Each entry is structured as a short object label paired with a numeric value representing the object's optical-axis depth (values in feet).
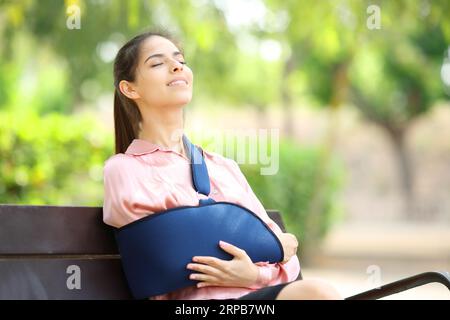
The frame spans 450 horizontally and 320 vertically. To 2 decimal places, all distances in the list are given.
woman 14.91
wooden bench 15.13
